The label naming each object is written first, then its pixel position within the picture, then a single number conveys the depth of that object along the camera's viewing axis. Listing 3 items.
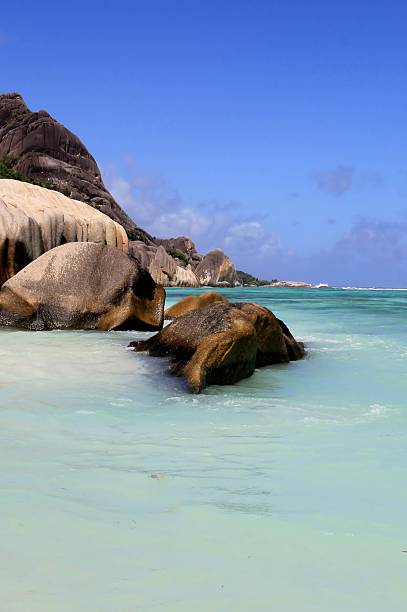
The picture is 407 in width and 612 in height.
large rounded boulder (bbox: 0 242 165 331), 11.02
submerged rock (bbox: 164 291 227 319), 11.12
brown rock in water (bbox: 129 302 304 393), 6.25
